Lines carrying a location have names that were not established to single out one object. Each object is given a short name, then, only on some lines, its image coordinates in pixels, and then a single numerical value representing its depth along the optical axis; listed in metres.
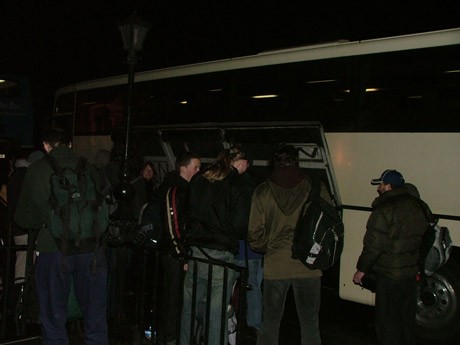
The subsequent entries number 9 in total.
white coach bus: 6.43
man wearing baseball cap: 4.64
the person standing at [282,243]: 4.33
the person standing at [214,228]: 4.39
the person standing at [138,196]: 6.68
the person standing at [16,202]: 5.65
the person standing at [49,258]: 4.10
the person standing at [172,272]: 4.47
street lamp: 7.18
